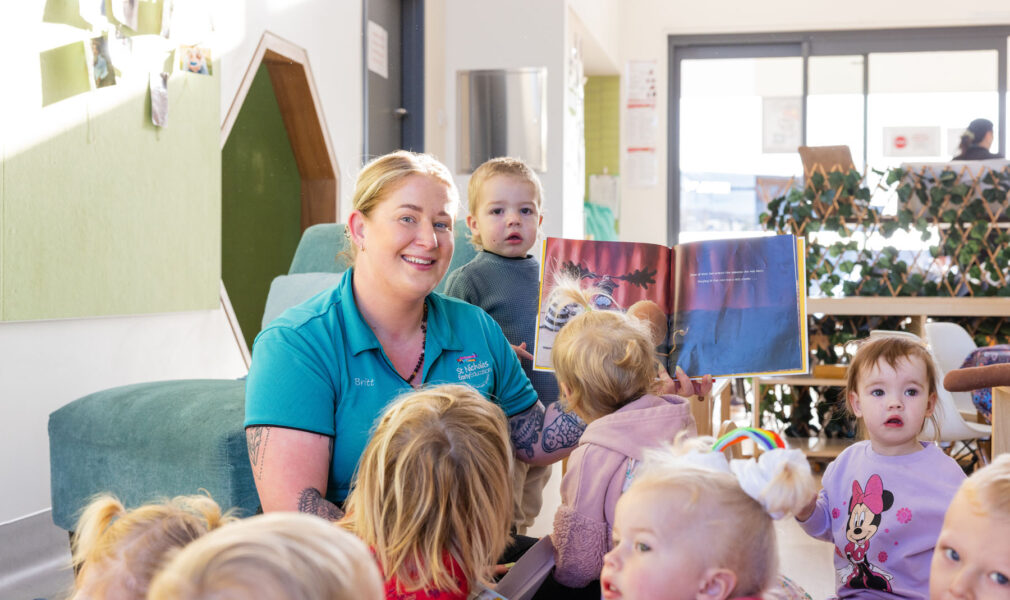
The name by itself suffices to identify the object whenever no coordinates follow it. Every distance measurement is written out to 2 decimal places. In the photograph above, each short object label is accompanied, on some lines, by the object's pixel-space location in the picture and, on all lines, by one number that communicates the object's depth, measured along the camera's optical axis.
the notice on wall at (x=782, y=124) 6.89
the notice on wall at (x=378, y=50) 4.27
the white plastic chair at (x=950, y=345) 3.41
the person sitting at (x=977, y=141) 5.32
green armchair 1.79
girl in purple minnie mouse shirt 1.46
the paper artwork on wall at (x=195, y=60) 2.85
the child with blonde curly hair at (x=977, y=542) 1.01
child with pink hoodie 1.48
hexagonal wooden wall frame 3.38
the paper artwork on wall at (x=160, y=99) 2.71
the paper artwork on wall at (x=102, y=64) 2.45
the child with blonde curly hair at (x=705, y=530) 0.99
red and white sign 6.75
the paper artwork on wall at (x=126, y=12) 2.53
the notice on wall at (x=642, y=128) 6.98
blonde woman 1.39
